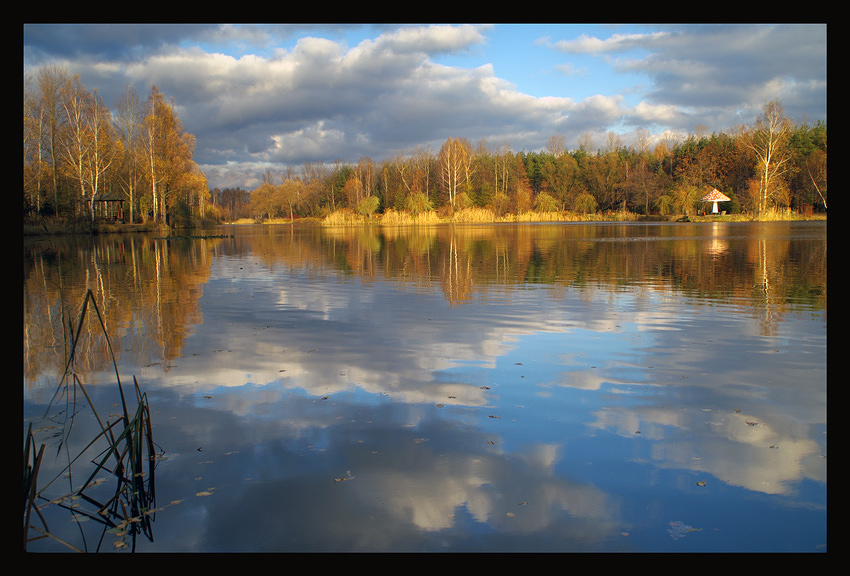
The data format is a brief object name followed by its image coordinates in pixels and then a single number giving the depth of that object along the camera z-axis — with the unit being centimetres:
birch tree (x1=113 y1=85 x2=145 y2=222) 4606
